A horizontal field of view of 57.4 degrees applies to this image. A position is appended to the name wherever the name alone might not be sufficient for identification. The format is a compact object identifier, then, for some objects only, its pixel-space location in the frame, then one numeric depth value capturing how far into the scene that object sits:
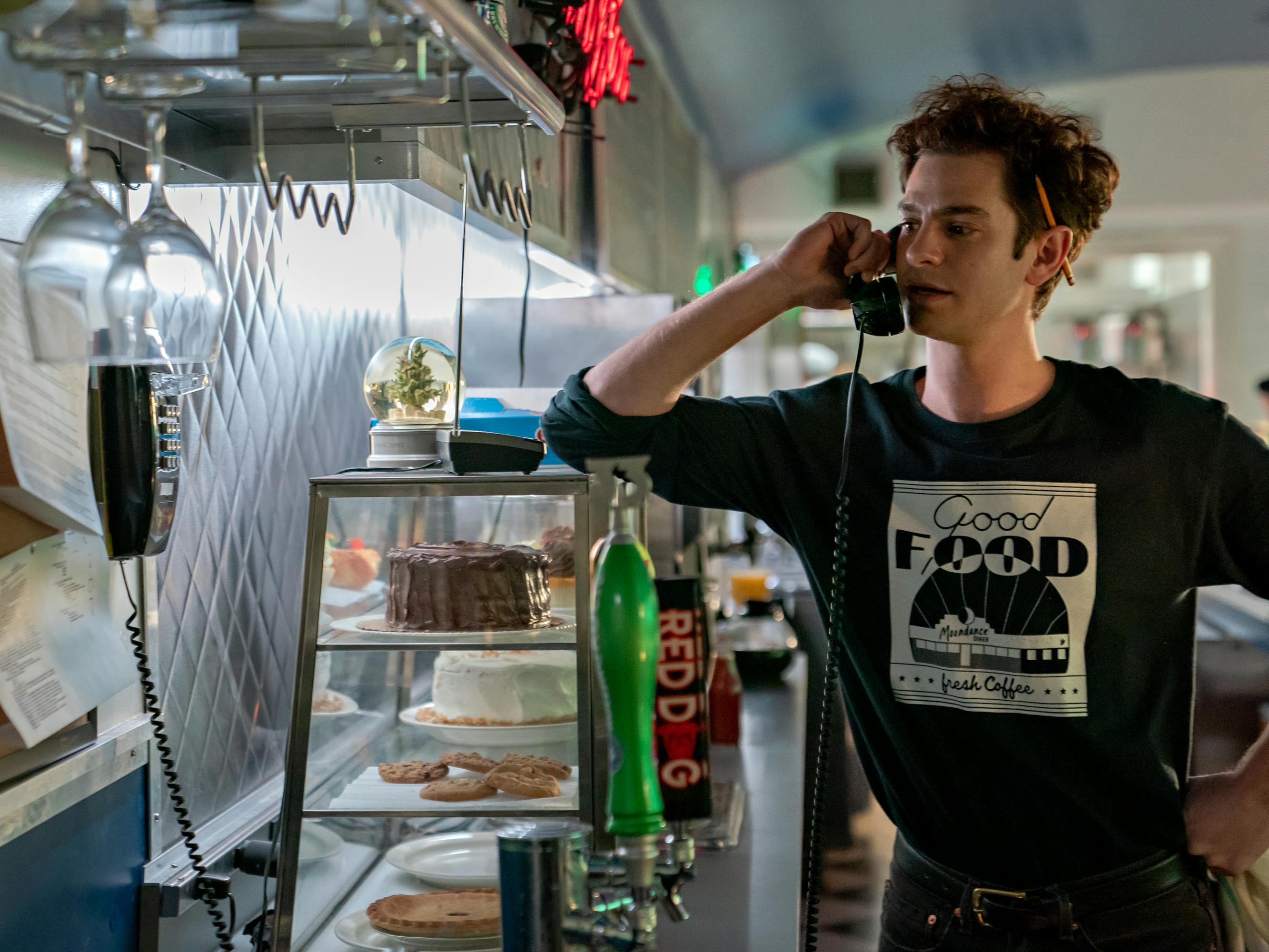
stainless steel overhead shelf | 0.83
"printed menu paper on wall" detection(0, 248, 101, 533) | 1.24
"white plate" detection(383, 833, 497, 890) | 1.68
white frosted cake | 1.78
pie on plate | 1.55
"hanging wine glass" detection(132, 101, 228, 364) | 0.88
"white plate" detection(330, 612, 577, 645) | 1.62
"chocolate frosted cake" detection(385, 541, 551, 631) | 1.63
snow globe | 1.93
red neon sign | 2.29
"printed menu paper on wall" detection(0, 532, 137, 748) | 1.27
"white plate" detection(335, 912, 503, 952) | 1.55
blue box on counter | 2.06
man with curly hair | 1.58
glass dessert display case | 1.58
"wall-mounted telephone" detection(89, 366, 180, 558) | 1.28
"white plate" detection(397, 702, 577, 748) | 1.76
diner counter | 1.62
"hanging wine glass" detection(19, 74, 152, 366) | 0.82
